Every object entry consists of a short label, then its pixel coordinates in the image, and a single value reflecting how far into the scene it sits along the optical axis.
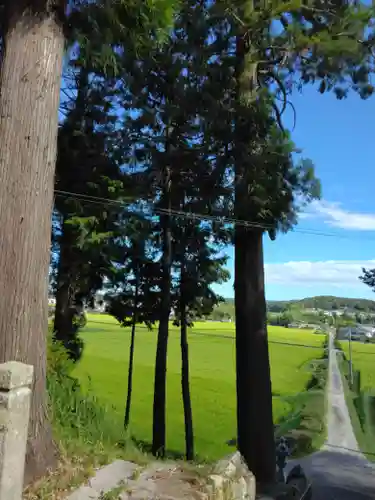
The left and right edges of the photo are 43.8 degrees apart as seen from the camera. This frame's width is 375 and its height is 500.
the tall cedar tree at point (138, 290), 12.28
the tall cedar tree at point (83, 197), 9.32
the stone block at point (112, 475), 3.31
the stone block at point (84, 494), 3.08
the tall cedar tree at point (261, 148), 7.29
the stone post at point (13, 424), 2.48
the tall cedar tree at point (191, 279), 12.29
